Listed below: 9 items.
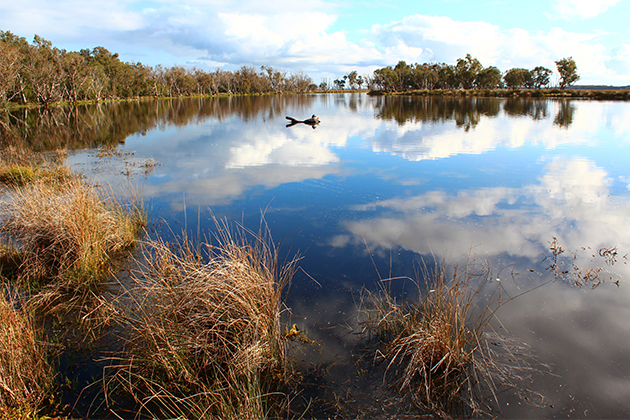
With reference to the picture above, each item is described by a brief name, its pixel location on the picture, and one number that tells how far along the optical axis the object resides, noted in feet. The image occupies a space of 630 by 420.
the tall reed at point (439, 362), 11.20
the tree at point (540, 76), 304.50
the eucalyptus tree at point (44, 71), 133.80
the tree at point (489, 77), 286.05
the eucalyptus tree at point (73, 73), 152.88
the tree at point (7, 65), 110.83
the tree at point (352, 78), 471.62
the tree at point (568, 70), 262.06
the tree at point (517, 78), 298.64
